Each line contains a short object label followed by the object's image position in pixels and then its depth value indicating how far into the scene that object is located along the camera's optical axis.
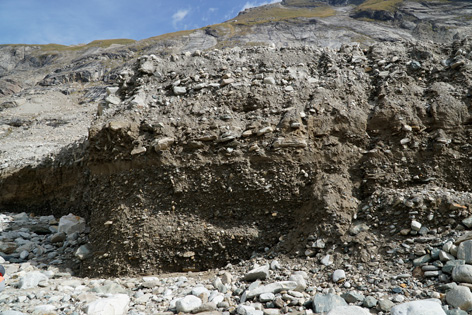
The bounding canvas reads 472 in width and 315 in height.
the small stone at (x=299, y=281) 4.24
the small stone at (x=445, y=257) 4.02
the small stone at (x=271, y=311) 3.69
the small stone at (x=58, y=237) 8.13
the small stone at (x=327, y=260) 4.79
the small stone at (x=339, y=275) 4.38
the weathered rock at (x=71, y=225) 8.23
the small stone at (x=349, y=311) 3.38
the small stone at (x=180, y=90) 6.89
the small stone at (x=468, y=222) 4.52
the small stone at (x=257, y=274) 4.74
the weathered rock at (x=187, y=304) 3.94
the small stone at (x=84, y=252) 6.54
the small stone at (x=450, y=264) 3.86
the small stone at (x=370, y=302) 3.66
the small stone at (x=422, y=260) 4.20
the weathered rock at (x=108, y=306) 3.90
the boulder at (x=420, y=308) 3.24
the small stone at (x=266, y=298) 3.97
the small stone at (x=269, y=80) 6.68
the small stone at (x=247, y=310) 3.64
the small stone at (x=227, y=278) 4.83
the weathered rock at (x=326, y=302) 3.67
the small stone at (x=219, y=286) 4.57
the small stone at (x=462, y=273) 3.66
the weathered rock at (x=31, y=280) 5.21
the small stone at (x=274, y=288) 4.15
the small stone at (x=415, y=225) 4.71
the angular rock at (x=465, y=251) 3.90
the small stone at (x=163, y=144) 6.11
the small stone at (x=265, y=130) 6.05
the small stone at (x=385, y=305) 3.53
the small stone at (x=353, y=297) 3.81
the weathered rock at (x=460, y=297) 3.34
